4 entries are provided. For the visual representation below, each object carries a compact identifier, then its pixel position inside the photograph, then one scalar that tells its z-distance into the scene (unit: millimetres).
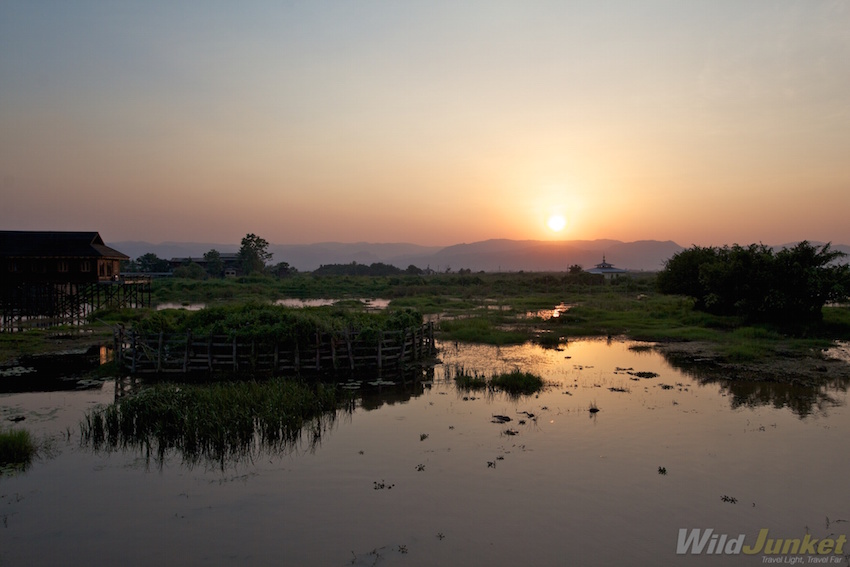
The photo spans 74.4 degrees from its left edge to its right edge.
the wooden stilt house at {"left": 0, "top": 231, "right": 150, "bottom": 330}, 40656
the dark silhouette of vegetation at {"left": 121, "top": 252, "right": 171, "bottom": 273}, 103812
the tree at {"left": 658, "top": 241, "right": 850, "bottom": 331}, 32438
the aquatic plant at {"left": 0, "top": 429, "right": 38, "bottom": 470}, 12555
